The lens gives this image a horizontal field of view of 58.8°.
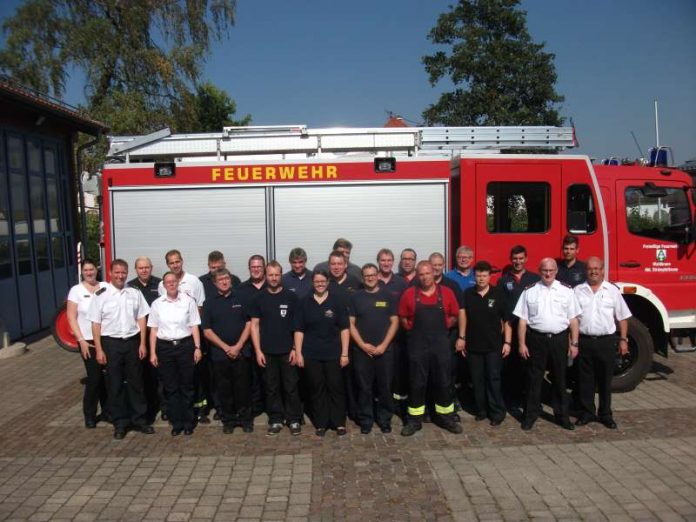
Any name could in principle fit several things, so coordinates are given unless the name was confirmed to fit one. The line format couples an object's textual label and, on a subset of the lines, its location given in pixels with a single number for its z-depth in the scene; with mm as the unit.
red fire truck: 6738
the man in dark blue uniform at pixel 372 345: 5676
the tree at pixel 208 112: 20125
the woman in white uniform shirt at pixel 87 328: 5916
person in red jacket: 5602
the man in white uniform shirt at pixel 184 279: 6270
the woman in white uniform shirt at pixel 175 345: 5664
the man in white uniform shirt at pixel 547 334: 5664
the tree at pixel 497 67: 18250
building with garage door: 10719
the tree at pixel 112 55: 19359
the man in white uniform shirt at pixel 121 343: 5703
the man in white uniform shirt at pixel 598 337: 5738
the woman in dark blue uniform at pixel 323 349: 5637
